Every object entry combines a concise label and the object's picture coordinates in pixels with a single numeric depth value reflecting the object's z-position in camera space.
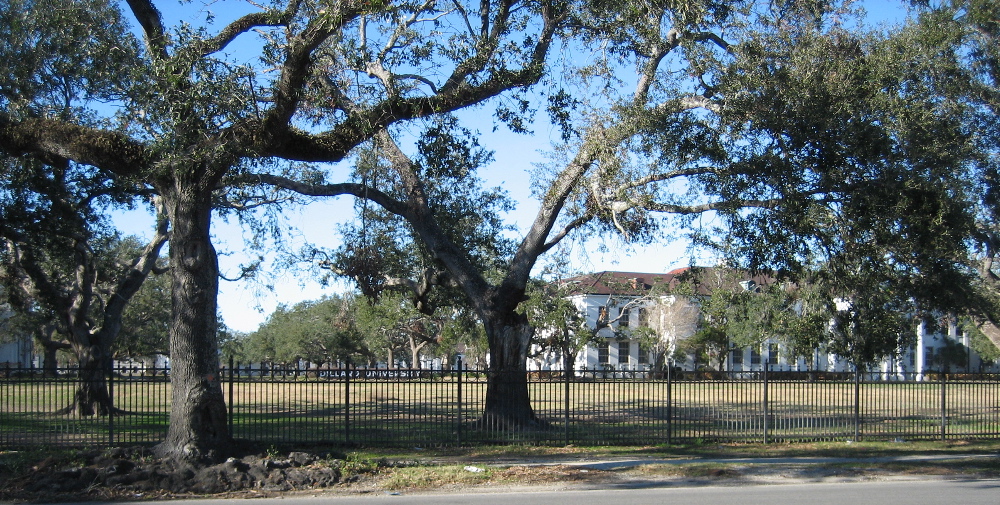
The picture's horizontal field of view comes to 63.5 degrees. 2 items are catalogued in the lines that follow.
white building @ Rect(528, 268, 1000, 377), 48.69
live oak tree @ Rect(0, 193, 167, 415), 17.67
